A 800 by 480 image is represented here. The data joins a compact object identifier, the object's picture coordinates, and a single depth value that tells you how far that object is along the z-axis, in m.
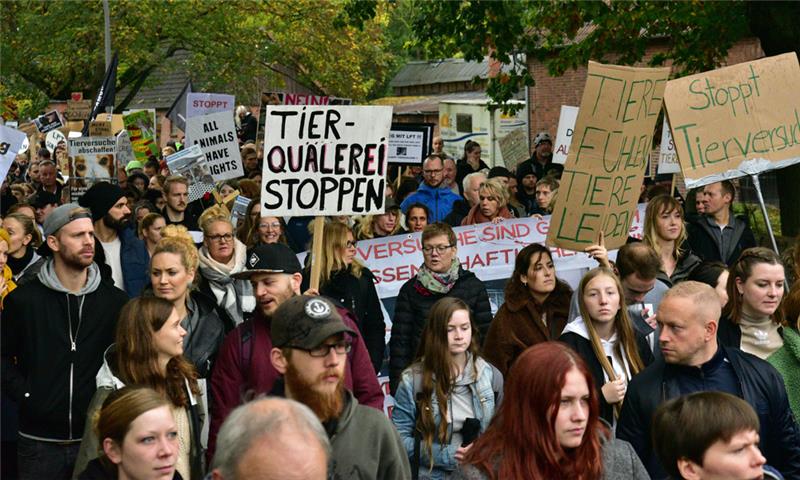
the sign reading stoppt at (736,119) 9.06
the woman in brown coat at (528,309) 7.30
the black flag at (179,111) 27.63
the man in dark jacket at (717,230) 9.85
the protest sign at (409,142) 16.23
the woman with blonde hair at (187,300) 6.59
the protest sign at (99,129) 19.25
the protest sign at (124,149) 22.78
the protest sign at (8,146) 9.26
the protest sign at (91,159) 17.39
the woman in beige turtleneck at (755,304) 6.32
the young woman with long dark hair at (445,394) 6.19
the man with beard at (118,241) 8.95
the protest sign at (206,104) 19.38
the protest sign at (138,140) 22.62
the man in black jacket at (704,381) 5.26
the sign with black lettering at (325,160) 7.62
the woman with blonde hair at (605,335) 6.42
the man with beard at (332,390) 4.40
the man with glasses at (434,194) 13.24
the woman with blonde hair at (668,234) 8.91
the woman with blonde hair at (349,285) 8.44
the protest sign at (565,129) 16.38
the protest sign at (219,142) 14.34
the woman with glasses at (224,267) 7.48
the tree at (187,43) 32.72
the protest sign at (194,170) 13.78
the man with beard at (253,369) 5.72
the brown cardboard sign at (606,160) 7.97
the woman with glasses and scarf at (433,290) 7.88
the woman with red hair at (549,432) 4.14
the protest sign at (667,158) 13.38
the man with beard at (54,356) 6.23
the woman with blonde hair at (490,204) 11.33
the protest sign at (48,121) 25.98
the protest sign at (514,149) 21.83
